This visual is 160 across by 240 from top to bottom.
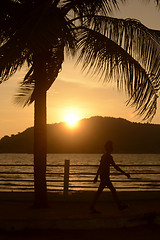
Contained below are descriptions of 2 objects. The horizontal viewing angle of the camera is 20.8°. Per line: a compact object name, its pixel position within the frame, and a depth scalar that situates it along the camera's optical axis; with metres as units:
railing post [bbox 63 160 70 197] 13.78
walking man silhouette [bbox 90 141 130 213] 10.72
